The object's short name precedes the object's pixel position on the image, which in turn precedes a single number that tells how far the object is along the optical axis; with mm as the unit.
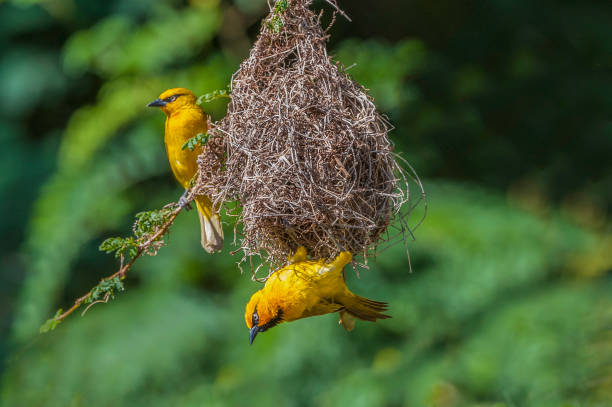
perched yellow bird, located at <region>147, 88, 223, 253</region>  5750
